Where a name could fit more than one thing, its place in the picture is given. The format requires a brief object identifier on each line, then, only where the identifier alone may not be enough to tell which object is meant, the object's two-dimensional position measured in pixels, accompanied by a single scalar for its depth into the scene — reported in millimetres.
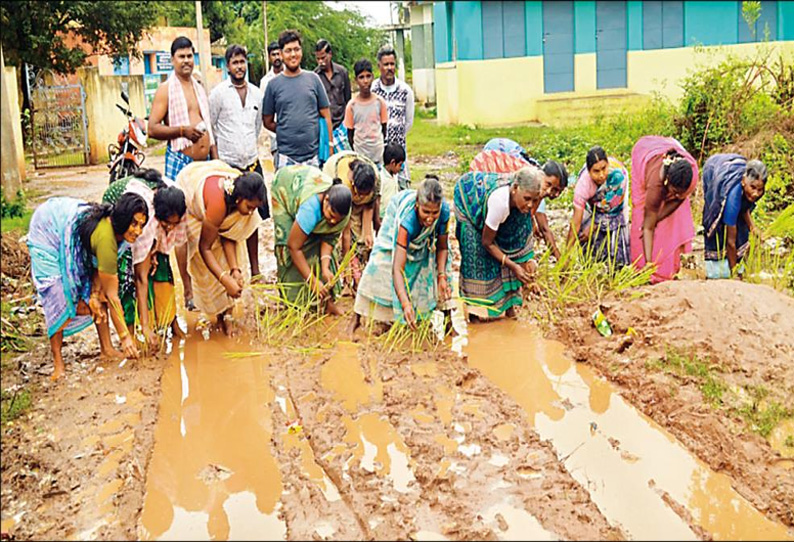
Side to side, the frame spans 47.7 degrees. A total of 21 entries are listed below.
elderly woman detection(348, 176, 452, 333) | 5793
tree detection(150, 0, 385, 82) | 32266
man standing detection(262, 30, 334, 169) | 7527
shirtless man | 6926
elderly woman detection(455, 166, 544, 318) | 6027
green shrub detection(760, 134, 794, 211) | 8758
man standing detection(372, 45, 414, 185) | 8766
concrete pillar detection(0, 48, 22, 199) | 6066
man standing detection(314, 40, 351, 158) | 8844
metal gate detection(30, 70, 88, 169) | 16766
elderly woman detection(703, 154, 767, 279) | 6773
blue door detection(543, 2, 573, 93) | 19594
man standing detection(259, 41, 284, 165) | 9589
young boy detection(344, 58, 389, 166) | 8195
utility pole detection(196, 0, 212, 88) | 18780
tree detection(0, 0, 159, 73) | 16516
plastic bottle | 6184
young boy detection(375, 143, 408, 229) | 7156
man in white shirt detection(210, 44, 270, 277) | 7566
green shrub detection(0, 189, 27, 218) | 5875
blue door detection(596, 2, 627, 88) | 19609
